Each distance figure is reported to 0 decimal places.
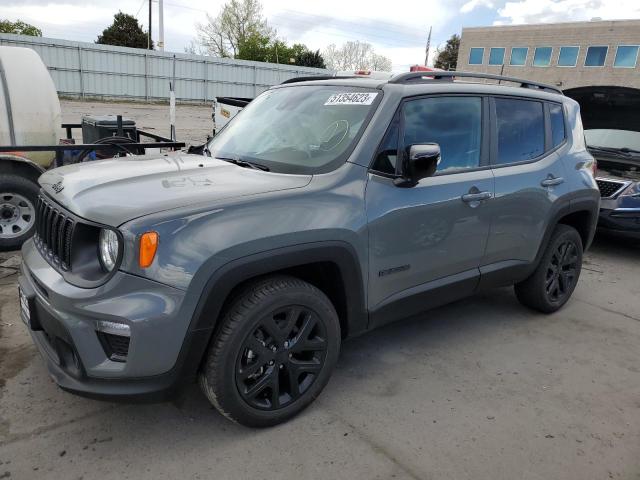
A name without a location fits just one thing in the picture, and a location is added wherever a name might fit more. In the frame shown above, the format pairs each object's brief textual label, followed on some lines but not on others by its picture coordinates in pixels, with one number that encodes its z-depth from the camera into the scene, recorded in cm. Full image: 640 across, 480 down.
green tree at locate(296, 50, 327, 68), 5032
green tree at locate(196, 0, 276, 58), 5338
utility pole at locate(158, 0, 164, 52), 2677
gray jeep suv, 217
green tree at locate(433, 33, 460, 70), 7119
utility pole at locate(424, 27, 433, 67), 5837
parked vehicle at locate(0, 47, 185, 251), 496
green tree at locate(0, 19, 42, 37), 4303
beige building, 4134
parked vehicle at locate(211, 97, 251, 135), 942
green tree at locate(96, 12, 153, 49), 5034
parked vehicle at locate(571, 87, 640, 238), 611
